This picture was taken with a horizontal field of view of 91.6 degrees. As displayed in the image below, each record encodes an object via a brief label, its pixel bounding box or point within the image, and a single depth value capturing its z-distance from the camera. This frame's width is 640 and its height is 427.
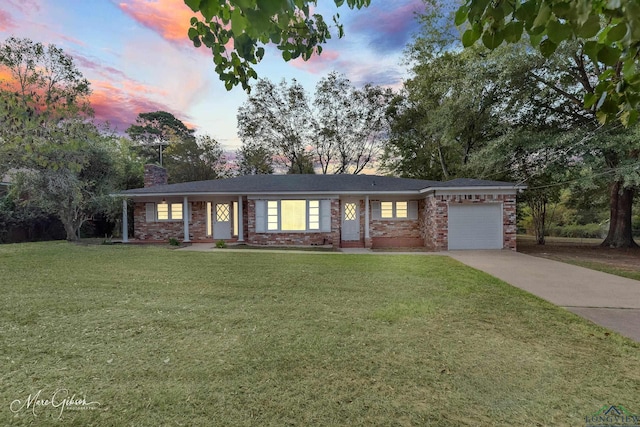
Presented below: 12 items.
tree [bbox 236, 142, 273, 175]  27.16
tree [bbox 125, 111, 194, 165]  38.31
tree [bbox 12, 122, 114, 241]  12.38
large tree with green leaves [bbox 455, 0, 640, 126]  1.09
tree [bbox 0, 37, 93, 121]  10.72
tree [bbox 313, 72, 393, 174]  26.52
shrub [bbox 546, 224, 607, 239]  22.37
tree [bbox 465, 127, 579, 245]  12.33
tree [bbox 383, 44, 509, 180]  13.02
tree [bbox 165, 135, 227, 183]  27.37
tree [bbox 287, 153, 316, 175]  27.14
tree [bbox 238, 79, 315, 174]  26.84
